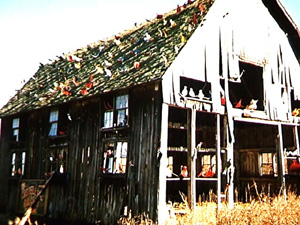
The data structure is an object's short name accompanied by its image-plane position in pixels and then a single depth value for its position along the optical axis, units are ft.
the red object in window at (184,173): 45.98
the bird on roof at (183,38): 45.78
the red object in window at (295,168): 54.54
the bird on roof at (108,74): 53.24
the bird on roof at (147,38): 56.96
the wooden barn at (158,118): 44.37
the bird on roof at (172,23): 54.86
